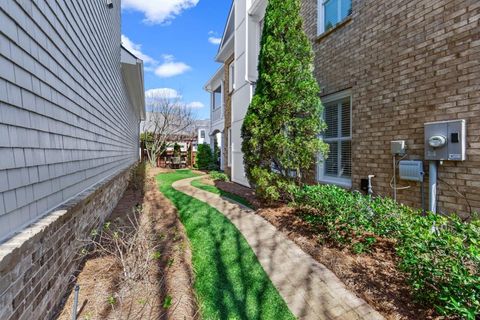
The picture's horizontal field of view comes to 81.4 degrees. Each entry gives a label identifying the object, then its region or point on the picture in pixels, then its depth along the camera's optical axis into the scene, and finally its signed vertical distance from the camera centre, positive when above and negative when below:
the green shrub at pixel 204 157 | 17.52 -0.94
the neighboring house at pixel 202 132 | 39.00 +1.43
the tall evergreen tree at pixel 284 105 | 5.43 +0.68
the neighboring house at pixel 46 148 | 2.04 +0.00
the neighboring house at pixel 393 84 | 3.52 +0.79
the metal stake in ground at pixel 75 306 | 2.38 -1.35
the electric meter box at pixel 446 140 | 3.50 -0.10
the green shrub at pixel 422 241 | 2.15 -1.08
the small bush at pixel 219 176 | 11.57 -1.51
